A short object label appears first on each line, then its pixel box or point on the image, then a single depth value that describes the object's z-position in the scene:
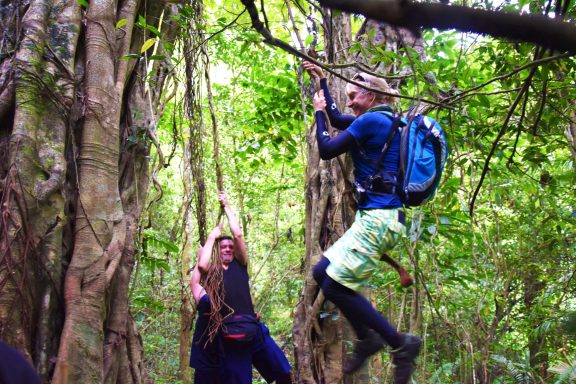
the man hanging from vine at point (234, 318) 3.81
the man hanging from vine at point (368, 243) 2.53
